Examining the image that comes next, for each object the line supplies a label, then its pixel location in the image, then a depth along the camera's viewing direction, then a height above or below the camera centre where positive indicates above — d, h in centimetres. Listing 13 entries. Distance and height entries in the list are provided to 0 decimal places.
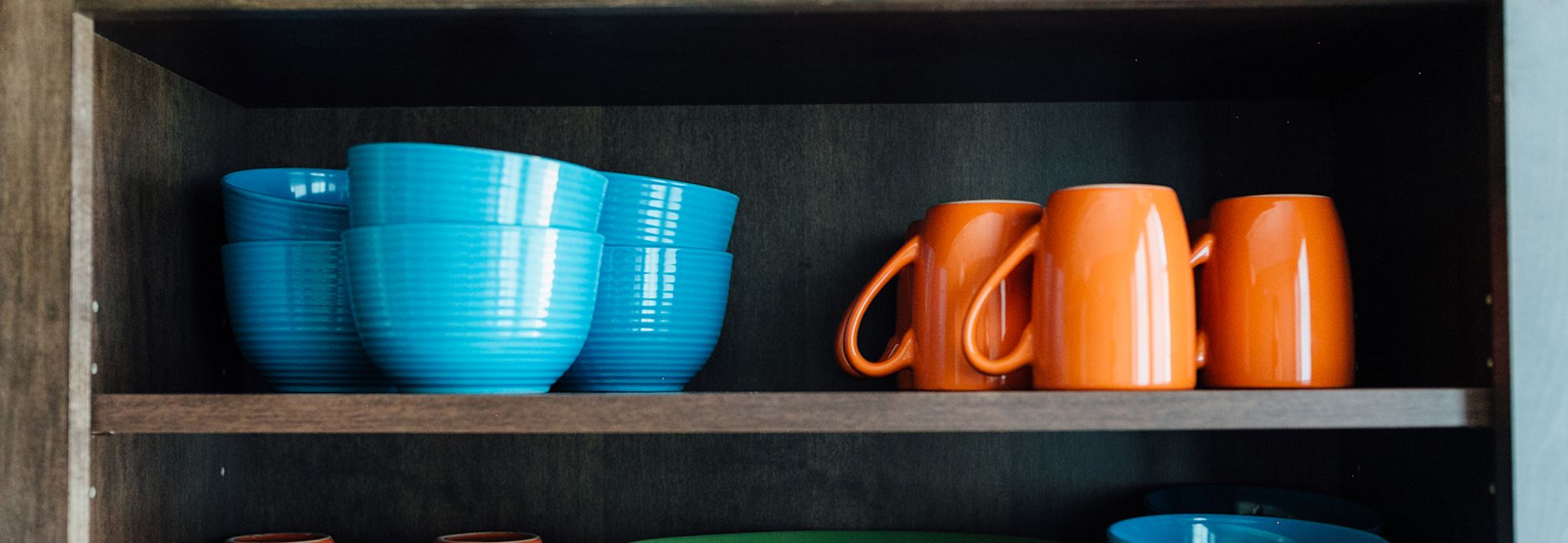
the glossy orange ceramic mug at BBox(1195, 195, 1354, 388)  76 -1
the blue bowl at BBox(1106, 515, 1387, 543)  82 -18
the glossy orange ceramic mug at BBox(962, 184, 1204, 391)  72 -1
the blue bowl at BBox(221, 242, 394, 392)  81 -2
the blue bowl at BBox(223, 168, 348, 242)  83 +6
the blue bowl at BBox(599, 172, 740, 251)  82 +5
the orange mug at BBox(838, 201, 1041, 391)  79 -1
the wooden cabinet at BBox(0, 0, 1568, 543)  70 +4
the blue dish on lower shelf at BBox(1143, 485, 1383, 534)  95 -19
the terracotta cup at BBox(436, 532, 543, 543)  92 -21
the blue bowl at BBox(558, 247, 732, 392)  81 -3
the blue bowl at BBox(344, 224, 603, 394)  70 -1
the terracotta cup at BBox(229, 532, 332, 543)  90 -20
